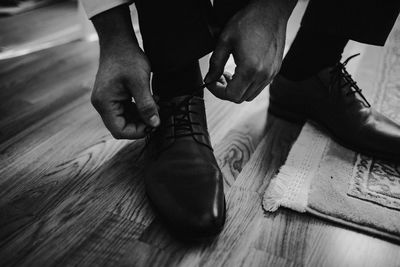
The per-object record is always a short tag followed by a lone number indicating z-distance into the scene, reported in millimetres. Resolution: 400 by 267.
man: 542
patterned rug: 583
